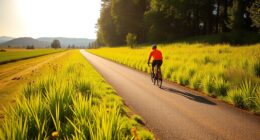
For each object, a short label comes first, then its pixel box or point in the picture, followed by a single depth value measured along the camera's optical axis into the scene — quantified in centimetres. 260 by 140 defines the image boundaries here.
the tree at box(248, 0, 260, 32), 2066
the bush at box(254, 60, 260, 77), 1012
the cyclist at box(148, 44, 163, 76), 1240
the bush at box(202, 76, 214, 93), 944
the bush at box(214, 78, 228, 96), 884
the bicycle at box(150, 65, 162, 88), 1163
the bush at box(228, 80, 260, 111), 679
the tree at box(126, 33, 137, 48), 4488
